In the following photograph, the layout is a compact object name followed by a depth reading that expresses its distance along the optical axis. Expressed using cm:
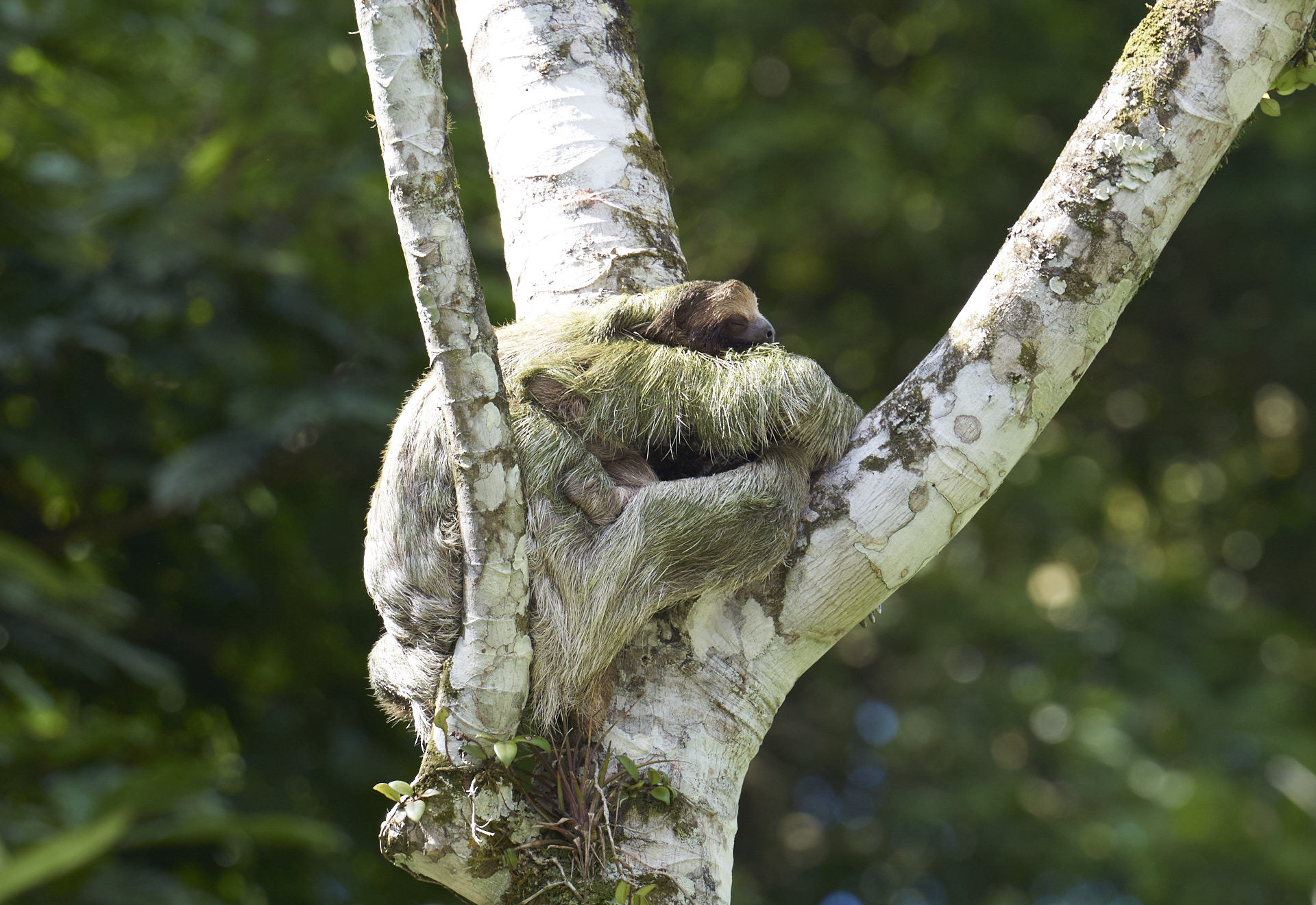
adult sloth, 609
